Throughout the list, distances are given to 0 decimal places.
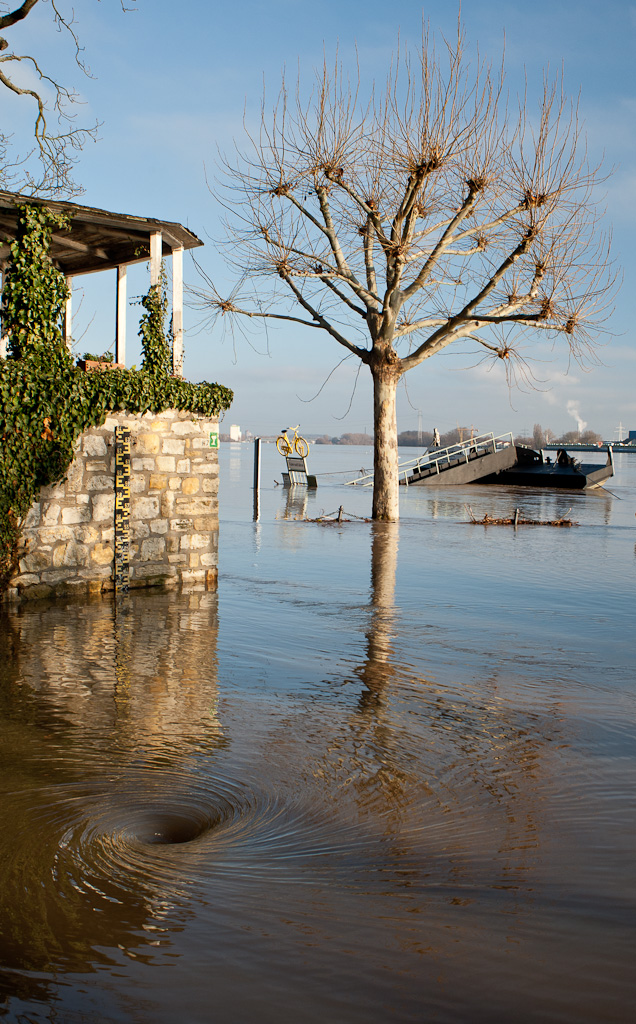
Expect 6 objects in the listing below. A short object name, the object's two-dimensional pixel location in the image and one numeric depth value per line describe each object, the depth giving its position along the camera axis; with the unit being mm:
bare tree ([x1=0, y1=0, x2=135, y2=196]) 13734
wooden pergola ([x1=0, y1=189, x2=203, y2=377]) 9977
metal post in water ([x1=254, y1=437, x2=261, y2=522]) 20264
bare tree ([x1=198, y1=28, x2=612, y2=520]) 17094
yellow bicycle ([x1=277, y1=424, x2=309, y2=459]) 32500
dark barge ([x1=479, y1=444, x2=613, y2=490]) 39094
